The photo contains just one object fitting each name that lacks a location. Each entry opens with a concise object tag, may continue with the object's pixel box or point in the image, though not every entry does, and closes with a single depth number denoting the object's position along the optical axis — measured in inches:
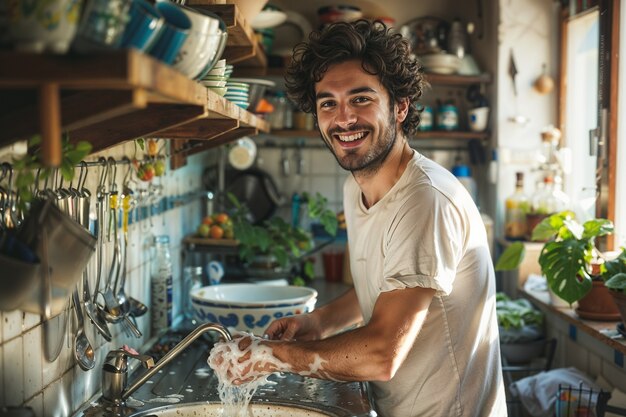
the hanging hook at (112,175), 75.0
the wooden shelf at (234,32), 72.5
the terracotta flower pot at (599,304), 99.2
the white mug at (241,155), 147.2
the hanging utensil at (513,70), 144.6
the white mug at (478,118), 149.9
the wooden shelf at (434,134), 151.7
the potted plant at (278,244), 128.0
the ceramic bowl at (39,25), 34.9
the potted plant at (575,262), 97.0
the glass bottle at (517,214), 140.7
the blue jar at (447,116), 153.3
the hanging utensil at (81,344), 66.0
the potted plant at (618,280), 86.1
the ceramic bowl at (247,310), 86.1
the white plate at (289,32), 151.9
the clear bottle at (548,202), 138.7
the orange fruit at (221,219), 130.2
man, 61.0
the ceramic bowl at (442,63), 148.6
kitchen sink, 67.9
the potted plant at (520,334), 119.8
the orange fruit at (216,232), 126.3
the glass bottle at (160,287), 96.9
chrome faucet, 65.8
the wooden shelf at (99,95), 35.0
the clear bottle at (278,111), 152.5
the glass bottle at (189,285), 109.2
